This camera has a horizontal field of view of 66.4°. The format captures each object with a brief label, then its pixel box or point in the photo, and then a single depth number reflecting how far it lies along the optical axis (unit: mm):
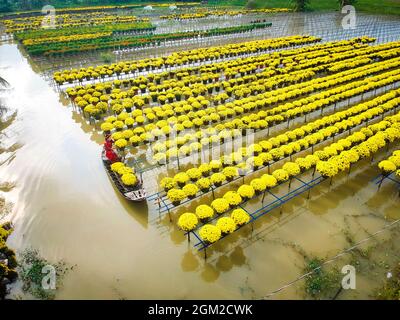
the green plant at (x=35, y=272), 9742
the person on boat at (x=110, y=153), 14625
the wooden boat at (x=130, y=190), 12648
